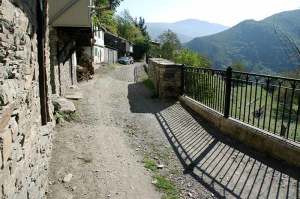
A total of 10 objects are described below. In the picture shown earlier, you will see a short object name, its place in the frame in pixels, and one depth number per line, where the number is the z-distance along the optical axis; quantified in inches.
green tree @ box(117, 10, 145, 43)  1856.7
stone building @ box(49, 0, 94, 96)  281.6
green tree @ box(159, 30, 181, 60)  1651.4
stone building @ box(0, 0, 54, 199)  74.8
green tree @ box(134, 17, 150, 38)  2169.2
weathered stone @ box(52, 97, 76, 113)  236.1
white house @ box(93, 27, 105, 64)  896.0
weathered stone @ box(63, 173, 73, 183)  142.7
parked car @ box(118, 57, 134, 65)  1224.6
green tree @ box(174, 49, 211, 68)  1266.4
